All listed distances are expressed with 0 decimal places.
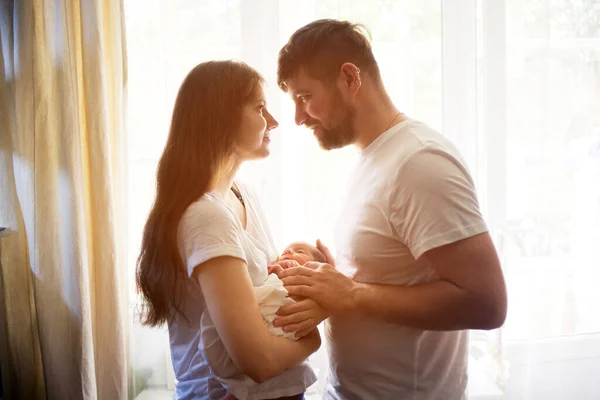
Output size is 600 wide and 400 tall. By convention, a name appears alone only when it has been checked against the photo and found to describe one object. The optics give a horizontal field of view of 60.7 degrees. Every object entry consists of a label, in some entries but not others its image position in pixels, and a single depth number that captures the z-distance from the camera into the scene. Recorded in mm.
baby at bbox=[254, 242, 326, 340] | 1148
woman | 1049
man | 1113
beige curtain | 1629
